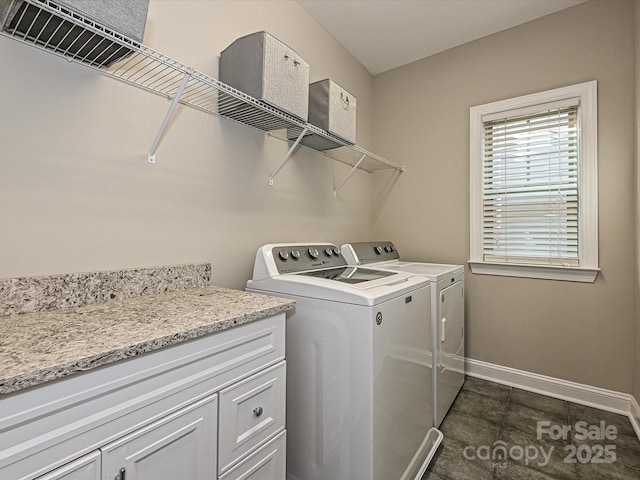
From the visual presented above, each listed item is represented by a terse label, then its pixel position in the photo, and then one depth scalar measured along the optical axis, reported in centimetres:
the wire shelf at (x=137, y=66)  92
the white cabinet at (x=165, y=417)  60
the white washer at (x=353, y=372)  124
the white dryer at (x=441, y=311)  181
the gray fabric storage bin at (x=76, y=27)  88
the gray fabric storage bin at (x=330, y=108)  183
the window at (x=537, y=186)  211
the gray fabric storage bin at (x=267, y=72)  138
